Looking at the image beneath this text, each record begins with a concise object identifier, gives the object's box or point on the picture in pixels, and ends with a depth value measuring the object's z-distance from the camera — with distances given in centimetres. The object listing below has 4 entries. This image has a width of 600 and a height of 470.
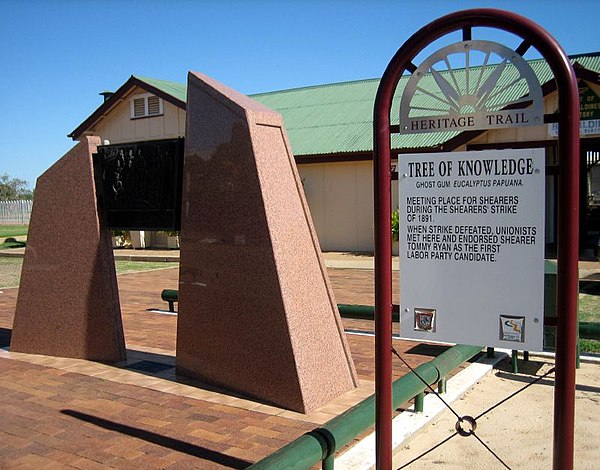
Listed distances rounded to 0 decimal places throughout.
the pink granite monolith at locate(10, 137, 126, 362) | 686
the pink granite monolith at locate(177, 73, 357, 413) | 528
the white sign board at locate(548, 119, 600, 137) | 1564
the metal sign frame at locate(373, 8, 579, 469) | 280
